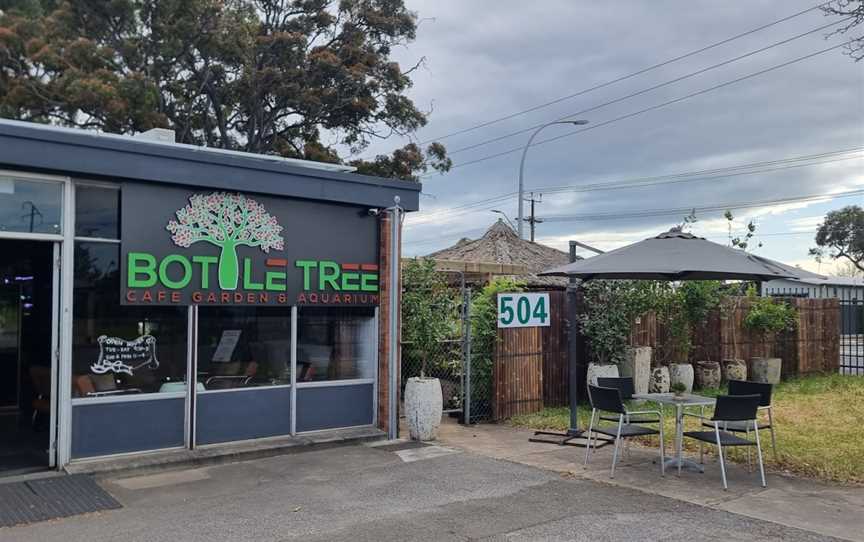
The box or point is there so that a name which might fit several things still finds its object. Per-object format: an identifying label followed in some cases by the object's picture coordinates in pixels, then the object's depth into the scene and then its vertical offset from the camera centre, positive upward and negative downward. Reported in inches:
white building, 1088.0 +19.4
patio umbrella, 274.5 +15.5
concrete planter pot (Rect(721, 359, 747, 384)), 526.6 -52.1
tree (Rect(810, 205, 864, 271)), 1927.3 +188.7
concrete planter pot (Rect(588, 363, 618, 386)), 430.3 -43.9
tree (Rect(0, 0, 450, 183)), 707.4 +248.0
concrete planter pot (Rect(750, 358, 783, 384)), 544.7 -54.3
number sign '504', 387.9 -5.9
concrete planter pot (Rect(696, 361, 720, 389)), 513.0 -55.0
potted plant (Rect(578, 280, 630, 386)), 434.9 -15.8
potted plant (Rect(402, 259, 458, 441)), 340.5 -14.7
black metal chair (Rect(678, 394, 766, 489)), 256.4 -40.4
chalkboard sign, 278.1 -22.9
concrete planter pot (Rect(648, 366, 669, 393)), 474.8 -55.2
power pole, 1661.2 +191.5
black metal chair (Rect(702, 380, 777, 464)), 283.3 -38.9
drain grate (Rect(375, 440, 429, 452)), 324.5 -69.0
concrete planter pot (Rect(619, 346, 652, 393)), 459.2 -44.0
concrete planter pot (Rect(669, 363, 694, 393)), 490.6 -51.2
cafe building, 267.7 +2.7
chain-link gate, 384.5 -40.0
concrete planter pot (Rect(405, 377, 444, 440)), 339.6 -53.1
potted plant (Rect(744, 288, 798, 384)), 545.6 -18.6
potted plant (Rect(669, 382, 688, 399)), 284.8 -36.9
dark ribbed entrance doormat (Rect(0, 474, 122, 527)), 218.7 -66.8
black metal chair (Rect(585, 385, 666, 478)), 270.2 -42.7
